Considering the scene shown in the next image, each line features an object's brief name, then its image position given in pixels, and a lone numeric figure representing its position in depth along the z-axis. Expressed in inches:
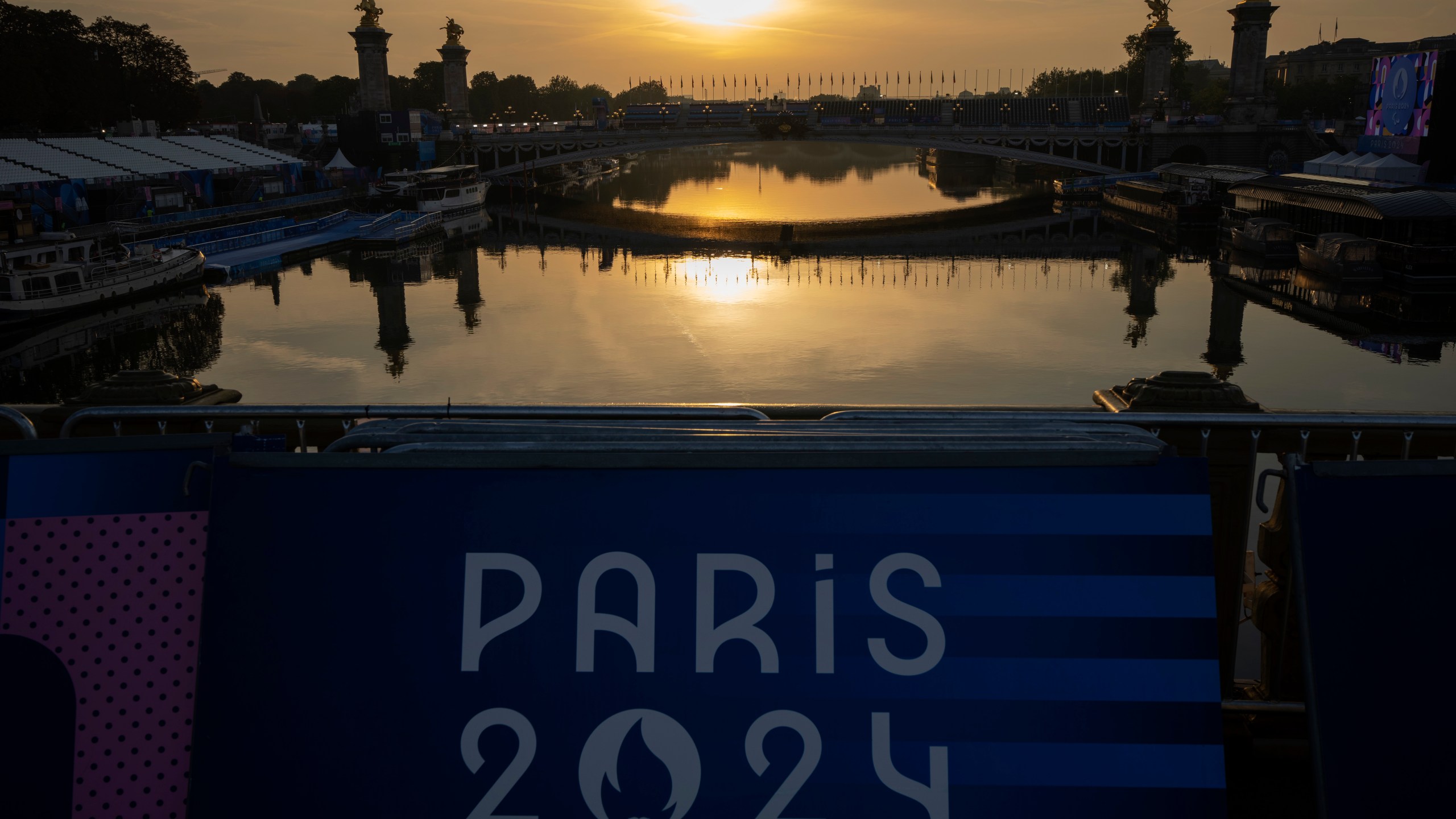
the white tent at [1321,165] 1989.4
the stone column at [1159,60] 3376.0
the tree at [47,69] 2202.3
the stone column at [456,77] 3585.1
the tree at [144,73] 2861.7
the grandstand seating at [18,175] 1638.8
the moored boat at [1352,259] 1347.2
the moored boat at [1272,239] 1603.1
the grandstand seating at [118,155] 1931.6
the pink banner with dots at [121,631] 134.2
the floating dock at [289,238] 1710.1
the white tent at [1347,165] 1873.8
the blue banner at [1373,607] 129.2
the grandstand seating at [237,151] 2305.9
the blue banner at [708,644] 124.2
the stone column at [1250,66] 2775.6
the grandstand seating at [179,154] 2111.2
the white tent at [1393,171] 1717.5
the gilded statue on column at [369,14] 3208.7
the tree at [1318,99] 3811.5
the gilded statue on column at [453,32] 3580.2
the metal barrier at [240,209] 1939.0
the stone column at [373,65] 3171.8
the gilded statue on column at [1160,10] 3511.3
